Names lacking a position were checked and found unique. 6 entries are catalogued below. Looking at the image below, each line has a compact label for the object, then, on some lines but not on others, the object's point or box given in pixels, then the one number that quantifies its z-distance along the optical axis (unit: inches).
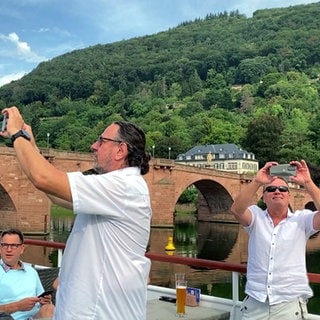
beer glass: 100.7
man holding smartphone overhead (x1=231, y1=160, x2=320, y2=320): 80.0
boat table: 99.6
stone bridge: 795.2
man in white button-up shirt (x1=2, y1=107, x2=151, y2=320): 54.3
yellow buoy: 583.9
